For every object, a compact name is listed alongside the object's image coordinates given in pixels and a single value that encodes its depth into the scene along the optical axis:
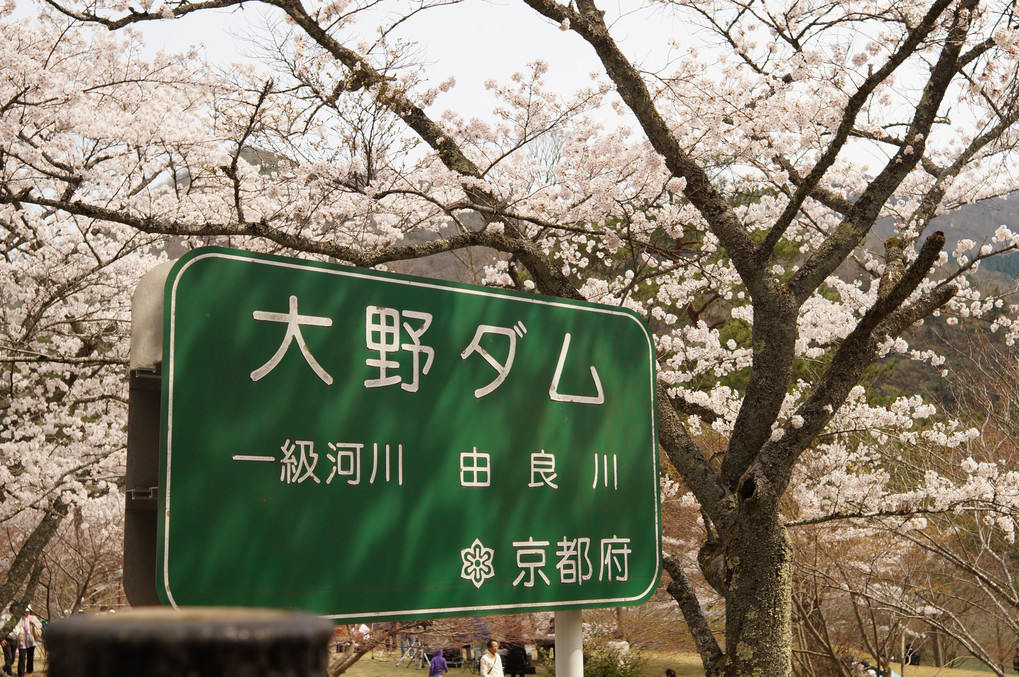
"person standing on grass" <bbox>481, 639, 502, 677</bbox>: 11.73
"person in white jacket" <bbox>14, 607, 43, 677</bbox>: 16.53
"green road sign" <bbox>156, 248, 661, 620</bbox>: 1.92
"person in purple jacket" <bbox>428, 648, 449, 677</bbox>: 15.47
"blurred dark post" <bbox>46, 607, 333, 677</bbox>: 0.60
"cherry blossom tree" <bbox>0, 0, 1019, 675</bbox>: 5.41
